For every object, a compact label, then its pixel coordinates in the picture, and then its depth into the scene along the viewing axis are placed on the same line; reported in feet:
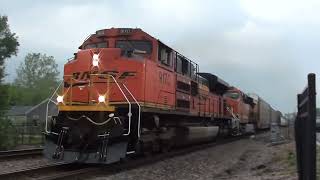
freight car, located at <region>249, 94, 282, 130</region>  90.15
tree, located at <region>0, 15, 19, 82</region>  121.49
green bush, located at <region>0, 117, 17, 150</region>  54.26
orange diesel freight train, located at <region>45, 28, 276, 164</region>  26.91
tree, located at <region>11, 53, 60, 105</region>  238.98
